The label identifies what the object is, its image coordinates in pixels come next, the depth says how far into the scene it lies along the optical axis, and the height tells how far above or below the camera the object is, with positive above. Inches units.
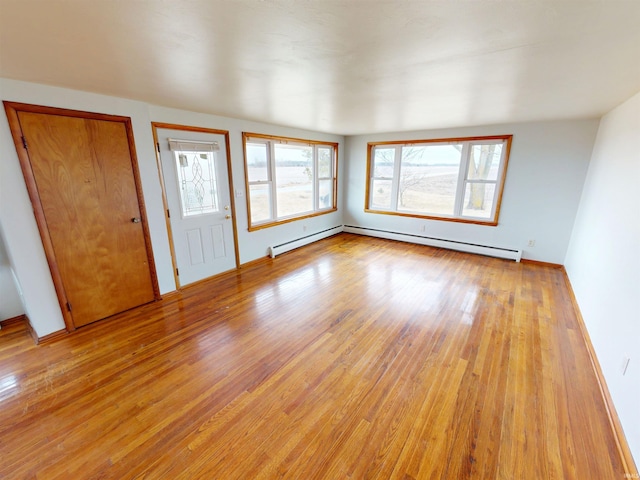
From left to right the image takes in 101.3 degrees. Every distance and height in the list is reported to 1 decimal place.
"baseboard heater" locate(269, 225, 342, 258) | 186.5 -54.1
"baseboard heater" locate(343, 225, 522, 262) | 178.5 -53.3
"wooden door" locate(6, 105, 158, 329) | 88.4 -13.7
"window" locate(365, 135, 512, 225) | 178.9 -4.4
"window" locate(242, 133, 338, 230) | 167.9 -5.0
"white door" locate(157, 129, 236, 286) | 124.8 -15.1
